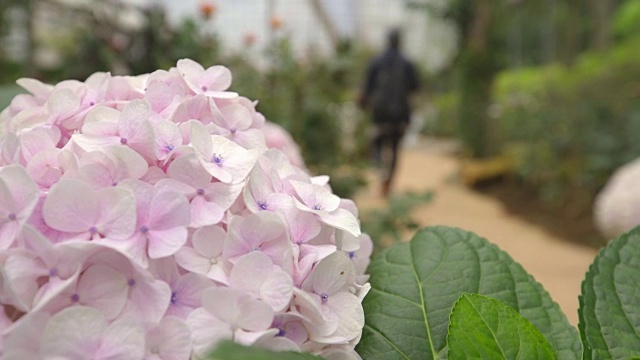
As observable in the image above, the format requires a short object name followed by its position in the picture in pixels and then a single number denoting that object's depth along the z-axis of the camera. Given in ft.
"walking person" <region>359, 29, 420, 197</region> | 18.57
